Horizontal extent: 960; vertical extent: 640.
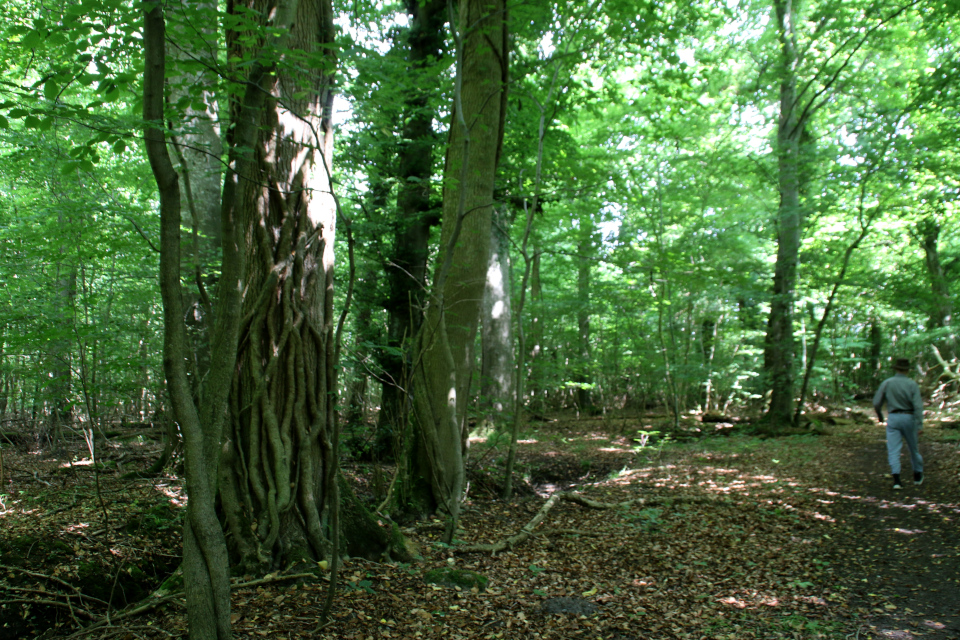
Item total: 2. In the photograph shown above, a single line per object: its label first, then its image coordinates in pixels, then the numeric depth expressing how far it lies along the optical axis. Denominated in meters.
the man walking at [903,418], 6.67
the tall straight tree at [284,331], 3.52
